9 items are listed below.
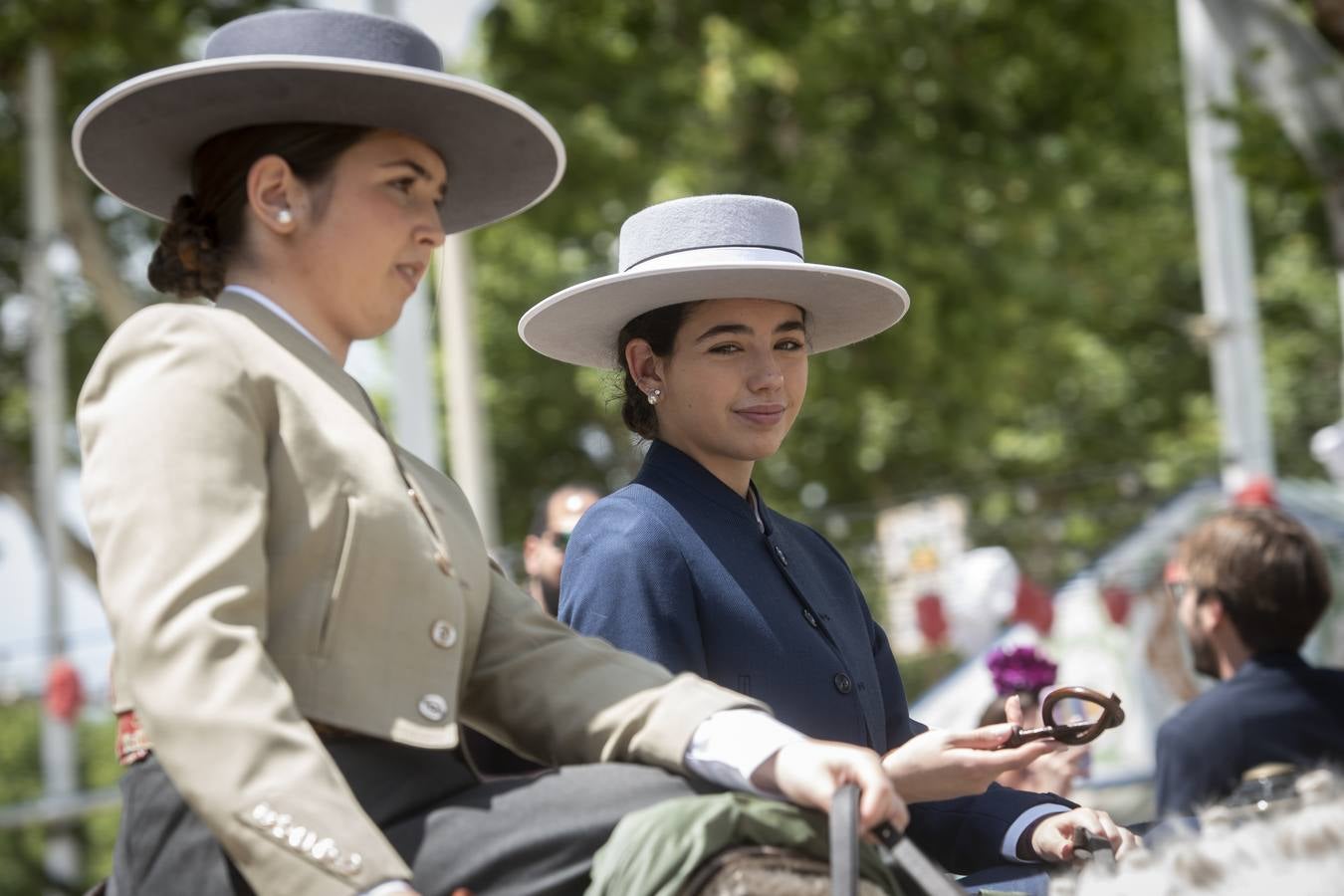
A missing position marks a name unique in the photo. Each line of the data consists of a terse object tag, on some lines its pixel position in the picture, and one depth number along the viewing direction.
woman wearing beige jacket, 3.79
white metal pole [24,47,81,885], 29.17
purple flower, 8.16
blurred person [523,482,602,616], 11.57
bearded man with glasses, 8.85
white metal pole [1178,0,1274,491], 22.50
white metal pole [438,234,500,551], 20.75
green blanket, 3.75
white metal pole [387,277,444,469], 15.58
